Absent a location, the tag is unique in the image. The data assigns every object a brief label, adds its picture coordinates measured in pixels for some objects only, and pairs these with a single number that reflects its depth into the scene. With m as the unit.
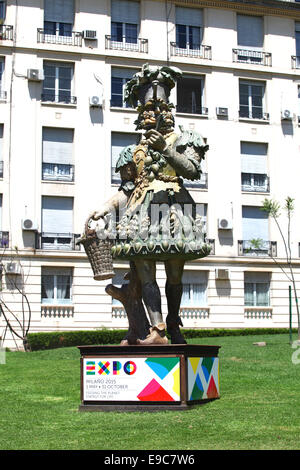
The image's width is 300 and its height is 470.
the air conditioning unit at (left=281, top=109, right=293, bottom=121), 34.84
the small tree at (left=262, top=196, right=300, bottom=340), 24.47
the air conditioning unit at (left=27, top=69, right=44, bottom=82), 31.53
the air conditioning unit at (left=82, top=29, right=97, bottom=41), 32.50
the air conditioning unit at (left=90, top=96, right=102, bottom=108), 32.12
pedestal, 8.66
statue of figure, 9.02
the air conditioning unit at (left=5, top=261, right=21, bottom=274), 30.27
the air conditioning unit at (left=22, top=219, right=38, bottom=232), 30.44
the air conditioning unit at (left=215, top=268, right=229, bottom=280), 32.84
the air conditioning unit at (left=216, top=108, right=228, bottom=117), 33.91
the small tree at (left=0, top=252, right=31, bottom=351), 30.02
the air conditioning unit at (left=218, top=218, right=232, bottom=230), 33.06
